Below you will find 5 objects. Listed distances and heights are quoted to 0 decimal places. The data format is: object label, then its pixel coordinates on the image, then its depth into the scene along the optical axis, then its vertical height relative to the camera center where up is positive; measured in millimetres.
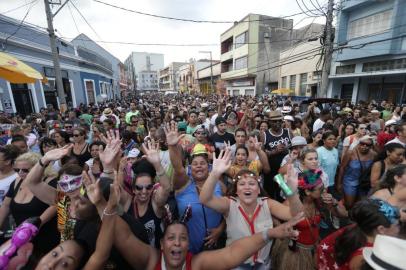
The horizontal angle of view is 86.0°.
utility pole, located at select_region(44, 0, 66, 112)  9453 +1717
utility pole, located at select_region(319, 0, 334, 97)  10831 +1890
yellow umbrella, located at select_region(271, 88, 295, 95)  22266 -435
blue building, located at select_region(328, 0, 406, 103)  13742 +2221
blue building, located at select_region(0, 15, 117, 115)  11852 +1778
